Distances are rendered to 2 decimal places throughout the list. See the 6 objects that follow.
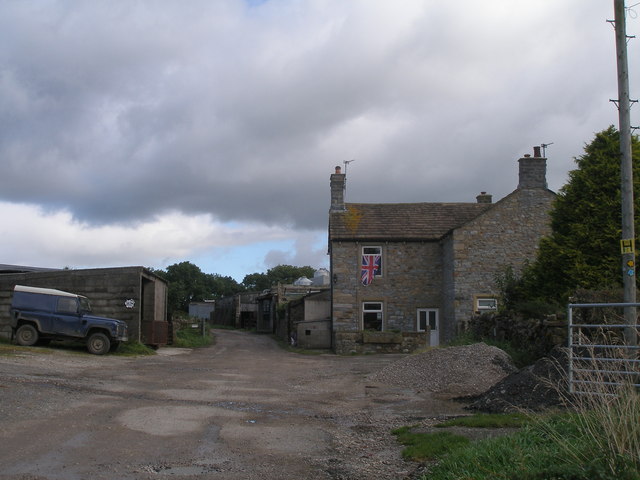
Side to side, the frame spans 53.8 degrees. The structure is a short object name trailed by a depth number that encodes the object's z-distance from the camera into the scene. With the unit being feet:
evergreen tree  61.31
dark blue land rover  68.74
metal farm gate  27.84
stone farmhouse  94.27
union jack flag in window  102.12
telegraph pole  38.04
